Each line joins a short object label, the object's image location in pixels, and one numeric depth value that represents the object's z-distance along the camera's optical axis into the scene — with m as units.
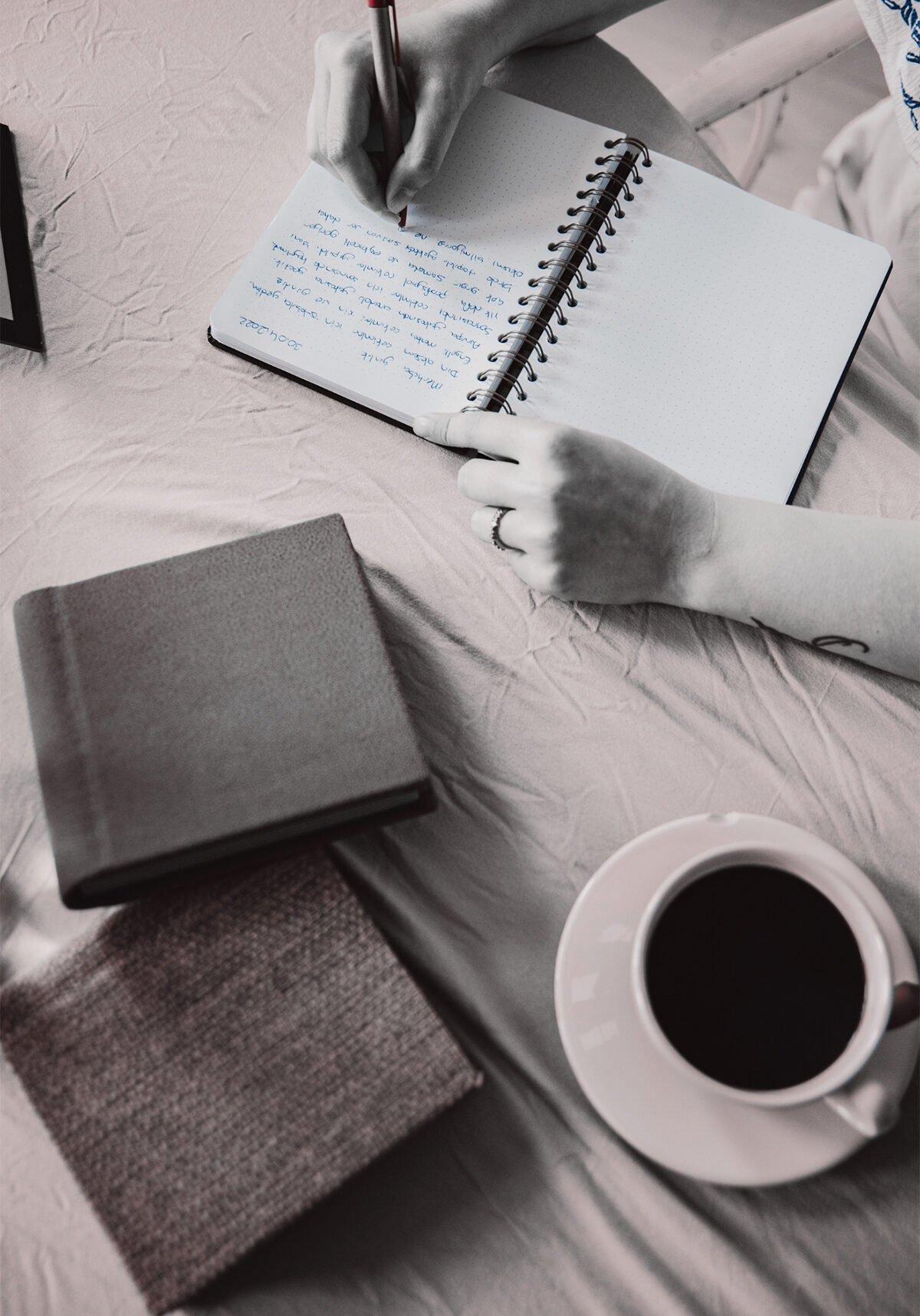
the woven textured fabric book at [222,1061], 0.42
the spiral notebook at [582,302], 0.60
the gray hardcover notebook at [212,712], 0.46
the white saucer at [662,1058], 0.44
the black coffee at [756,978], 0.43
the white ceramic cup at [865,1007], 0.40
